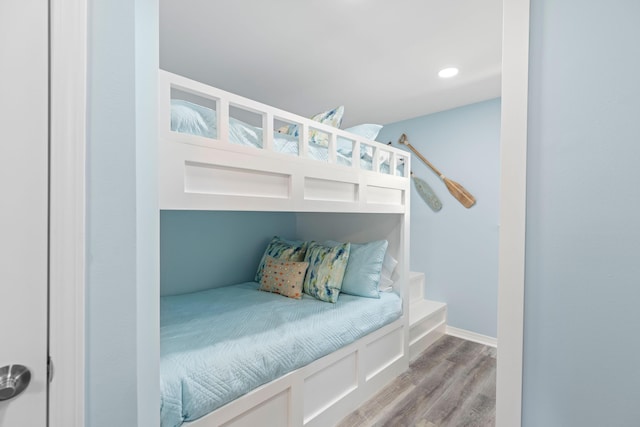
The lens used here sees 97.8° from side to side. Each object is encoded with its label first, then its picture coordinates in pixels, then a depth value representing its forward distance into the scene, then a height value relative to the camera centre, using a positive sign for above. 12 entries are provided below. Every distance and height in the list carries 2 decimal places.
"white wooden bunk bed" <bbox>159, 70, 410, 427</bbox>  1.06 +0.08
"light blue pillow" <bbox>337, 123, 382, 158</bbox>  2.10 +0.63
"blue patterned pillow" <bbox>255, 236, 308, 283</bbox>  2.53 -0.37
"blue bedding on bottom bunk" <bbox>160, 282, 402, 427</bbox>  1.09 -0.67
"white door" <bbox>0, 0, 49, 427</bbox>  0.60 +0.00
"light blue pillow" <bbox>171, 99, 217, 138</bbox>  1.12 +0.38
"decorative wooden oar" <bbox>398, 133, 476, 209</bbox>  2.86 +0.23
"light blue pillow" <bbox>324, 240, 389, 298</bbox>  2.16 -0.47
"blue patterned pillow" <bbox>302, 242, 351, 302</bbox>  2.08 -0.47
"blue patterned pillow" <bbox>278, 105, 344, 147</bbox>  1.84 +0.62
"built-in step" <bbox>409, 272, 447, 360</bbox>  2.55 -1.04
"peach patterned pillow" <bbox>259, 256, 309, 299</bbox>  2.19 -0.54
